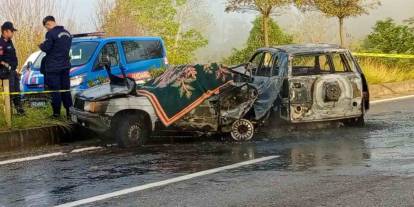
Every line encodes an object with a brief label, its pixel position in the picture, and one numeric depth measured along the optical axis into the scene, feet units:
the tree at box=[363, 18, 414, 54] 68.59
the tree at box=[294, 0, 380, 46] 61.57
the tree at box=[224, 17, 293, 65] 66.59
